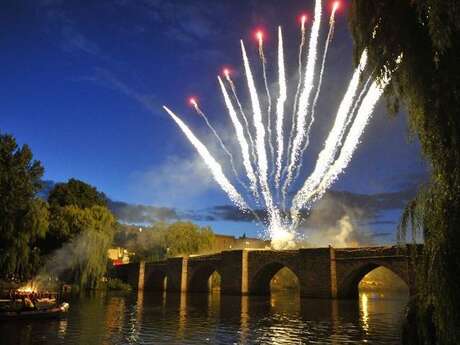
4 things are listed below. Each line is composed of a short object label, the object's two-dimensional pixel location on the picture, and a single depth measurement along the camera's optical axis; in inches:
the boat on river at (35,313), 995.9
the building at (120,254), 3865.7
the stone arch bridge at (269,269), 1750.7
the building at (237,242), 4695.6
